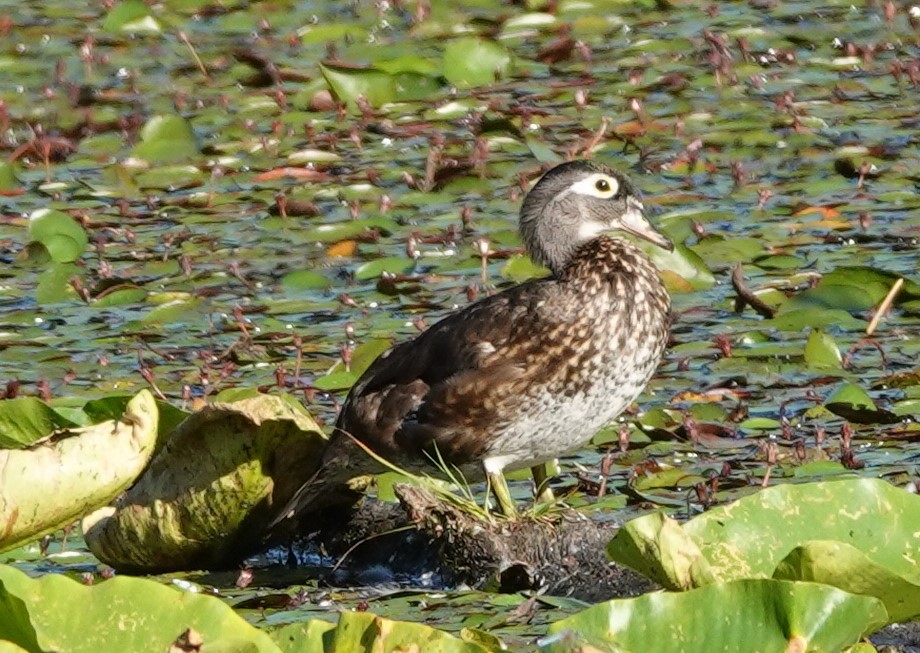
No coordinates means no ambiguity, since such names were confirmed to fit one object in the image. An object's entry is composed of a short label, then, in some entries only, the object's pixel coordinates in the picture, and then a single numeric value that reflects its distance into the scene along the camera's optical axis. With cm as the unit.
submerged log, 1073
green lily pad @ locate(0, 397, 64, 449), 1095
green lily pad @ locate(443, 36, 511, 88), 2189
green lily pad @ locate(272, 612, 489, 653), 734
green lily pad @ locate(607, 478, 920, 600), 865
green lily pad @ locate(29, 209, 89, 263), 1761
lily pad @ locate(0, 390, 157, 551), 860
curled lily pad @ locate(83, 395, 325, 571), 1123
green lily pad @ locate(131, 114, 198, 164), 2020
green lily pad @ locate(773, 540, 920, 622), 792
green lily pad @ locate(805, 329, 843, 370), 1412
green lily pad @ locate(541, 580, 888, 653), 739
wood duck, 1183
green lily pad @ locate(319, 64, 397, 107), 2111
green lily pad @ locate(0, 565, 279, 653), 743
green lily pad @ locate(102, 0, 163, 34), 2503
